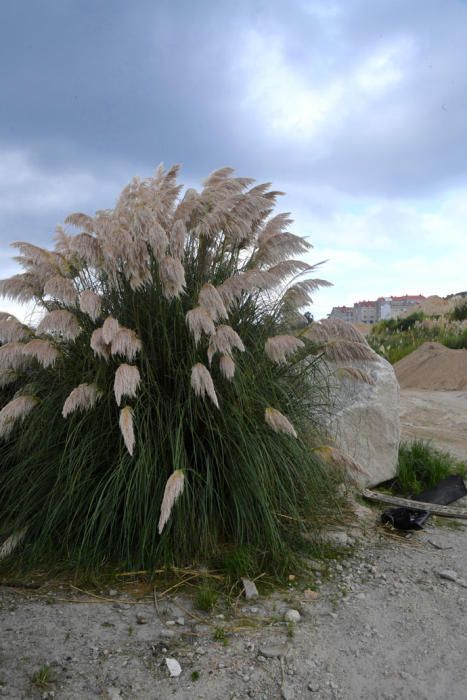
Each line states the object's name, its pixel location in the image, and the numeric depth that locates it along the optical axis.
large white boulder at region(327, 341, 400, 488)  4.75
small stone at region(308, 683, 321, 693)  2.33
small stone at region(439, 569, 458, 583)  3.24
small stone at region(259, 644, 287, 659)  2.52
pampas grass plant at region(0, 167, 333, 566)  3.15
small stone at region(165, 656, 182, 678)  2.39
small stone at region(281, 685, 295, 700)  2.29
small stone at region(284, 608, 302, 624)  2.79
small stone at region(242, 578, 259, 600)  2.98
